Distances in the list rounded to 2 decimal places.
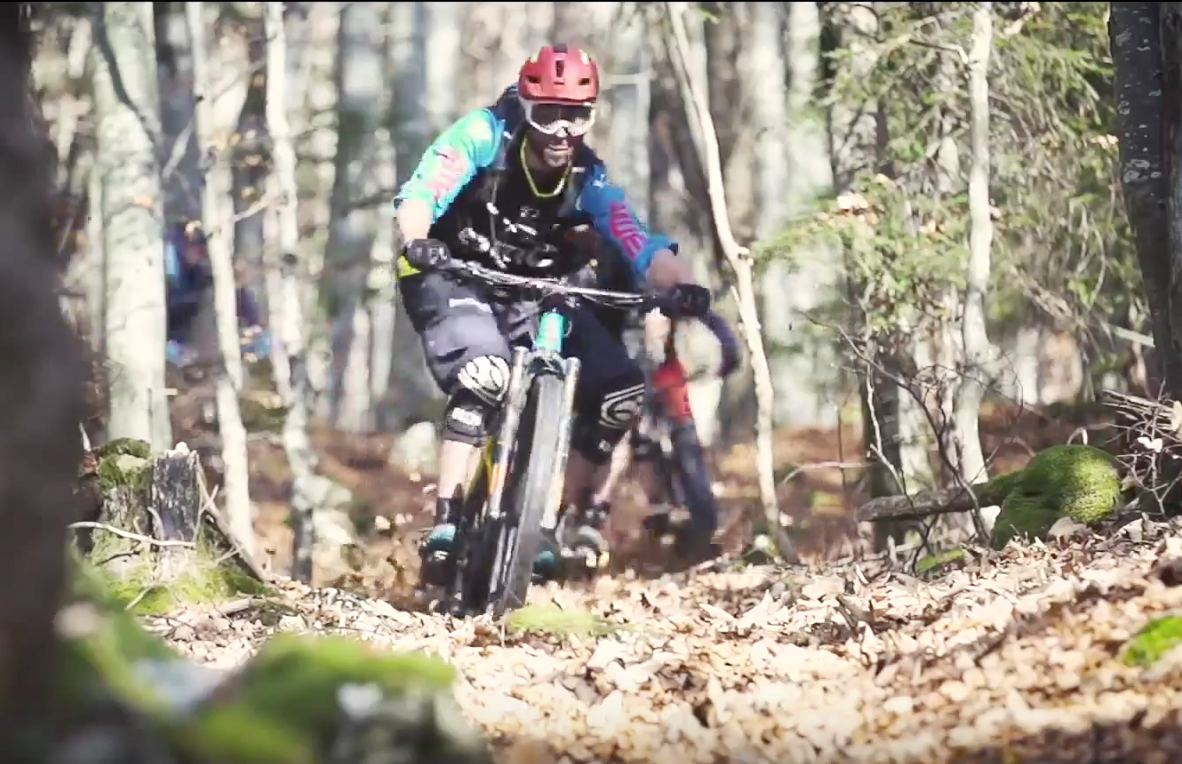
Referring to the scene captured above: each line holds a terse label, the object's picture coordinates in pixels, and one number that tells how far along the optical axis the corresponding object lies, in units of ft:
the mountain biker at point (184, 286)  109.29
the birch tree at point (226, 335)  79.46
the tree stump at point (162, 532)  49.29
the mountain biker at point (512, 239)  52.90
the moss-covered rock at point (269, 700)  20.75
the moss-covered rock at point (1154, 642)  31.91
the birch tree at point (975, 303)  61.67
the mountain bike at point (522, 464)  48.52
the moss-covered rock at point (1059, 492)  48.80
